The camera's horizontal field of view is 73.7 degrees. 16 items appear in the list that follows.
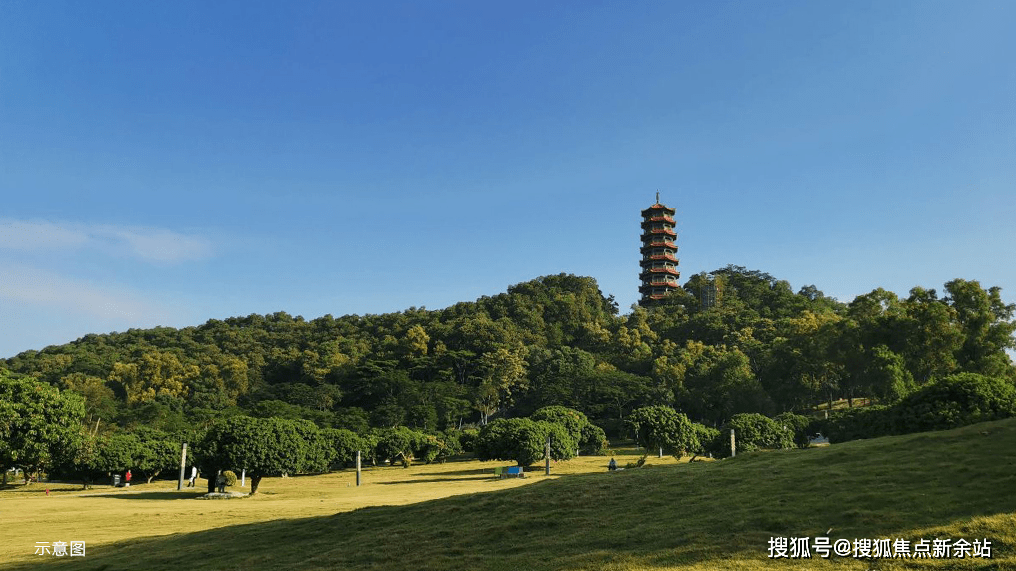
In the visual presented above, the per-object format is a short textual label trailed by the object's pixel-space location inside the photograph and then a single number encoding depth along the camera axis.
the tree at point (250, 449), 39.25
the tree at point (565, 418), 68.19
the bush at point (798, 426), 61.91
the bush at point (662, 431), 54.69
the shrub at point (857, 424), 35.42
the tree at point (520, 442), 52.66
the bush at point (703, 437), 58.90
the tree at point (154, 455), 53.66
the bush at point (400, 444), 69.00
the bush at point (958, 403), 27.70
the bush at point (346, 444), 65.06
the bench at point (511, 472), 49.88
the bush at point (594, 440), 73.62
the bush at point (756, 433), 51.50
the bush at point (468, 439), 75.38
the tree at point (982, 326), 62.25
